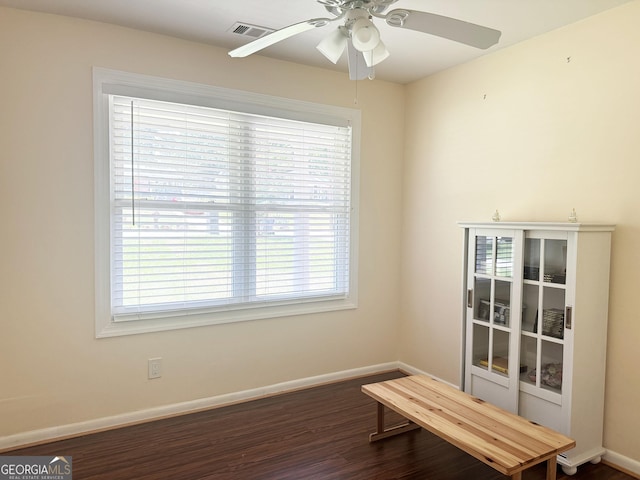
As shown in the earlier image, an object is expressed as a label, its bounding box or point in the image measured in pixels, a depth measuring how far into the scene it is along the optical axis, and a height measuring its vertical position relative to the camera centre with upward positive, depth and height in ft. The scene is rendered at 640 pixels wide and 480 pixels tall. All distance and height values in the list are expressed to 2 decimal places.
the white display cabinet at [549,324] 7.80 -1.92
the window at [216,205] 9.29 +0.34
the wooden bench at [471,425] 6.36 -3.38
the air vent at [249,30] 8.91 +3.95
